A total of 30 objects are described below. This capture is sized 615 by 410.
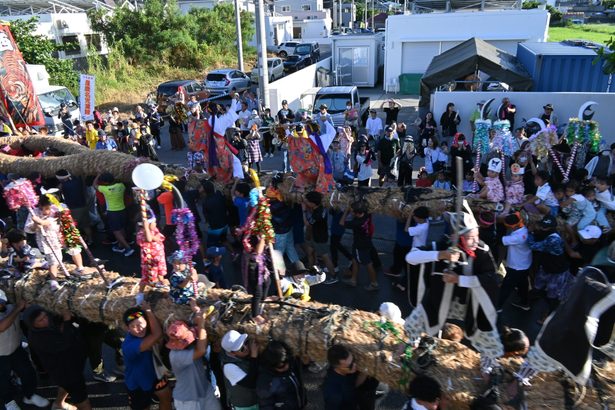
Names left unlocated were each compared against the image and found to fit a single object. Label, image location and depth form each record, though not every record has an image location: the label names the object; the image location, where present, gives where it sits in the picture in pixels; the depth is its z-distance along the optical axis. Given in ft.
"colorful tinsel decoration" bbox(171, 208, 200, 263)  18.03
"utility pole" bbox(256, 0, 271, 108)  47.22
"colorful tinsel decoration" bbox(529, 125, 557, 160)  26.82
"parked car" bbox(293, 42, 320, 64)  108.22
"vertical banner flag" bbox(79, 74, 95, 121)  40.40
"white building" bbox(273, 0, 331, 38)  144.36
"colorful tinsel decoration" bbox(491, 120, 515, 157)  27.55
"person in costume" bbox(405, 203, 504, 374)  11.73
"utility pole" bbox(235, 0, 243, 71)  67.93
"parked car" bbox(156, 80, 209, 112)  64.82
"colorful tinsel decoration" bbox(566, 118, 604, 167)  26.32
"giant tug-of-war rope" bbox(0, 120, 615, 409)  11.43
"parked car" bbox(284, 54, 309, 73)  98.99
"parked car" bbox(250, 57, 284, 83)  84.96
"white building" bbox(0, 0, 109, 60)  81.71
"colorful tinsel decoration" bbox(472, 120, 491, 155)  29.35
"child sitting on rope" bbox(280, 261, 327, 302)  16.46
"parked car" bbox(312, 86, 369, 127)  49.33
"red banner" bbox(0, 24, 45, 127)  37.40
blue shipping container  45.52
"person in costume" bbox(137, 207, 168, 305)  16.02
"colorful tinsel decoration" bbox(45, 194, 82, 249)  17.79
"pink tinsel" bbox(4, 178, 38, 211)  18.85
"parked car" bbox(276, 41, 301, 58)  111.24
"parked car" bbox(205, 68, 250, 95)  74.38
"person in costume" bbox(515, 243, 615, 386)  10.17
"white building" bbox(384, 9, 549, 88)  64.95
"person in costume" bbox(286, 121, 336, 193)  23.94
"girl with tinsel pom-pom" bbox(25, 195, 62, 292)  17.45
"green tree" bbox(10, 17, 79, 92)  69.36
